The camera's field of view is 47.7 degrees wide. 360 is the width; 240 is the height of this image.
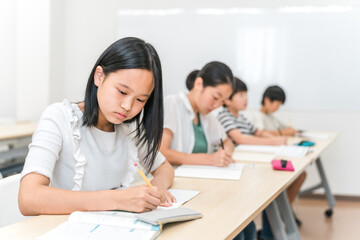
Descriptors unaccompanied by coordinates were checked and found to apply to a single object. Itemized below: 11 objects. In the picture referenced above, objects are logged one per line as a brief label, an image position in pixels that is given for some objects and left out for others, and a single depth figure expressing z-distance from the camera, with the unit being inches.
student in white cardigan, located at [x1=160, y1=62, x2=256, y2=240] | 80.7
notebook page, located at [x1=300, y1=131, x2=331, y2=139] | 140.4
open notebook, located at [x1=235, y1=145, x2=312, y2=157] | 100.3
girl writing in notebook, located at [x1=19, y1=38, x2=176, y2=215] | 43.6
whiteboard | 163.9
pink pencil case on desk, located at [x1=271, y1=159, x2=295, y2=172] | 78.0
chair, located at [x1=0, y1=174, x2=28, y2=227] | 48.0
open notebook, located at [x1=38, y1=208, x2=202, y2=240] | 36.7
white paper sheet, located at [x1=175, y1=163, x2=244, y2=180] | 69.2
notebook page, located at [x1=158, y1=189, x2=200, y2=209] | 50.9
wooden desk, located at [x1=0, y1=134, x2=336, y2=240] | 40.2
